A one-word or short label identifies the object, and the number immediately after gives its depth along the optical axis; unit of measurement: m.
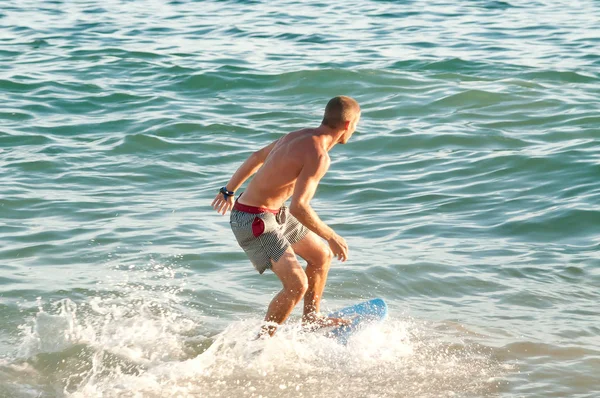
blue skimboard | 13.96
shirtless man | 12.69
